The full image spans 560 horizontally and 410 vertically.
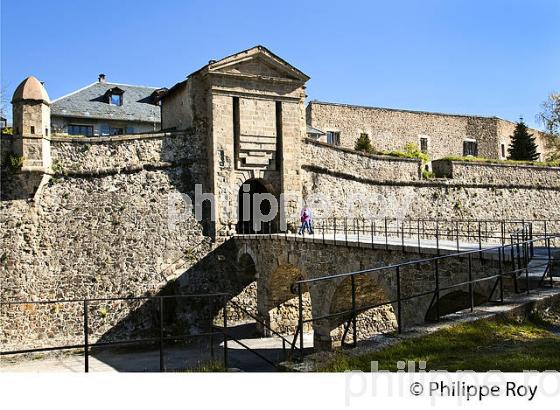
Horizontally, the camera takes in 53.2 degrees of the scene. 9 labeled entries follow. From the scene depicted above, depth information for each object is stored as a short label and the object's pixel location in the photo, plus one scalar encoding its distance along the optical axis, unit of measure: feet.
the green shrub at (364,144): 105.40
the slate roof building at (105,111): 94.53
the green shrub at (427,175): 92.46
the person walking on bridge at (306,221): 70.13
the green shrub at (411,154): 93.30
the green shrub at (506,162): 97.09
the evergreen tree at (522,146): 134.00
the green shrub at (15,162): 61.26
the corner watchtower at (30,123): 61.16
